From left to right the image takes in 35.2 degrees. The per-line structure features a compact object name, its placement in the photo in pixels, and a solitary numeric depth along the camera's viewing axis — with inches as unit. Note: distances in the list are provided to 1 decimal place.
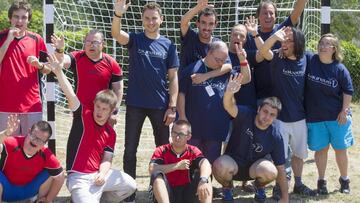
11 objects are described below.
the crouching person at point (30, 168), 193.8
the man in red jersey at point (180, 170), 193.2
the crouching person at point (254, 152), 210.2
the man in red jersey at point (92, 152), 194.4
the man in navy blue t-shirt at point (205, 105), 216.7
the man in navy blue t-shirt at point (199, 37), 216.5
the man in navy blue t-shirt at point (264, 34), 228.7
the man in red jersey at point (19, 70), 206.7
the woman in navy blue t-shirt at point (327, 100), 227.6
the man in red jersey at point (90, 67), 207.0
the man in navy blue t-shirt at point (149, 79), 210.8
